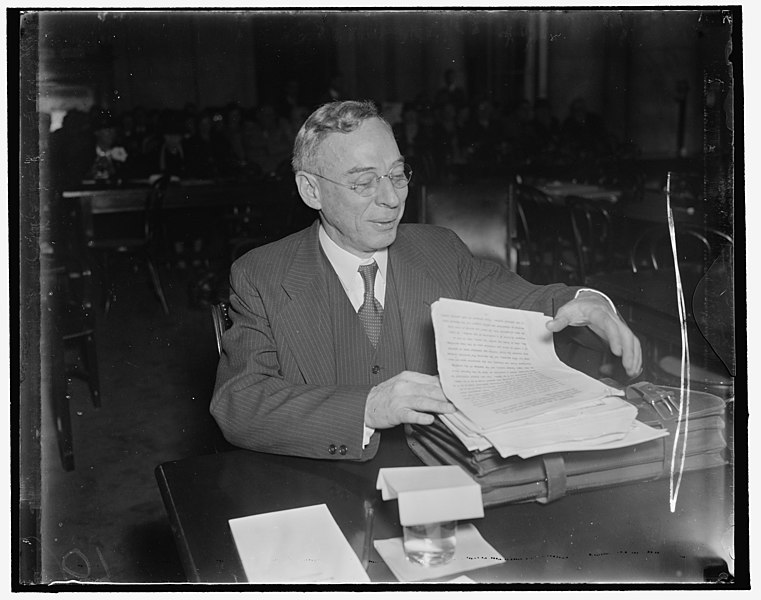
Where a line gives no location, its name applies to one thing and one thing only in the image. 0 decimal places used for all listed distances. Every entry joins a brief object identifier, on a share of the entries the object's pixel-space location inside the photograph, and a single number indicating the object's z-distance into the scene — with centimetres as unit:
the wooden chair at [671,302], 179
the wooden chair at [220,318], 201
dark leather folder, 137
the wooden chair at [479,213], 279
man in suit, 174
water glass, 127
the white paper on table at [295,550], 130
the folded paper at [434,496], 123
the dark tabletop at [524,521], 132
